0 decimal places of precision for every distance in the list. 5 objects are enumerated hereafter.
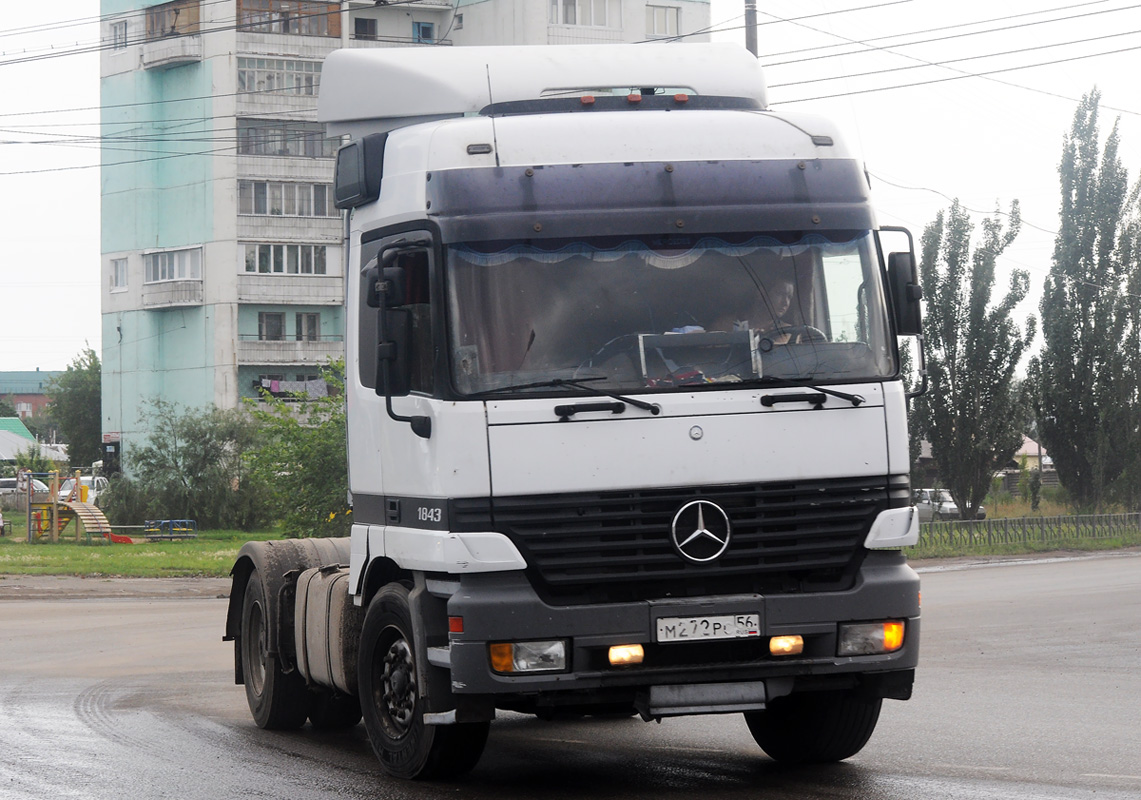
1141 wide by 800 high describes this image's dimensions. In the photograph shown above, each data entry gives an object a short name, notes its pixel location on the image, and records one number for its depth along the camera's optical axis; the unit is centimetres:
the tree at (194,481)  5519
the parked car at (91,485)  6632
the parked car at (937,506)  4822
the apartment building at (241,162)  6969
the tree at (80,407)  9838
